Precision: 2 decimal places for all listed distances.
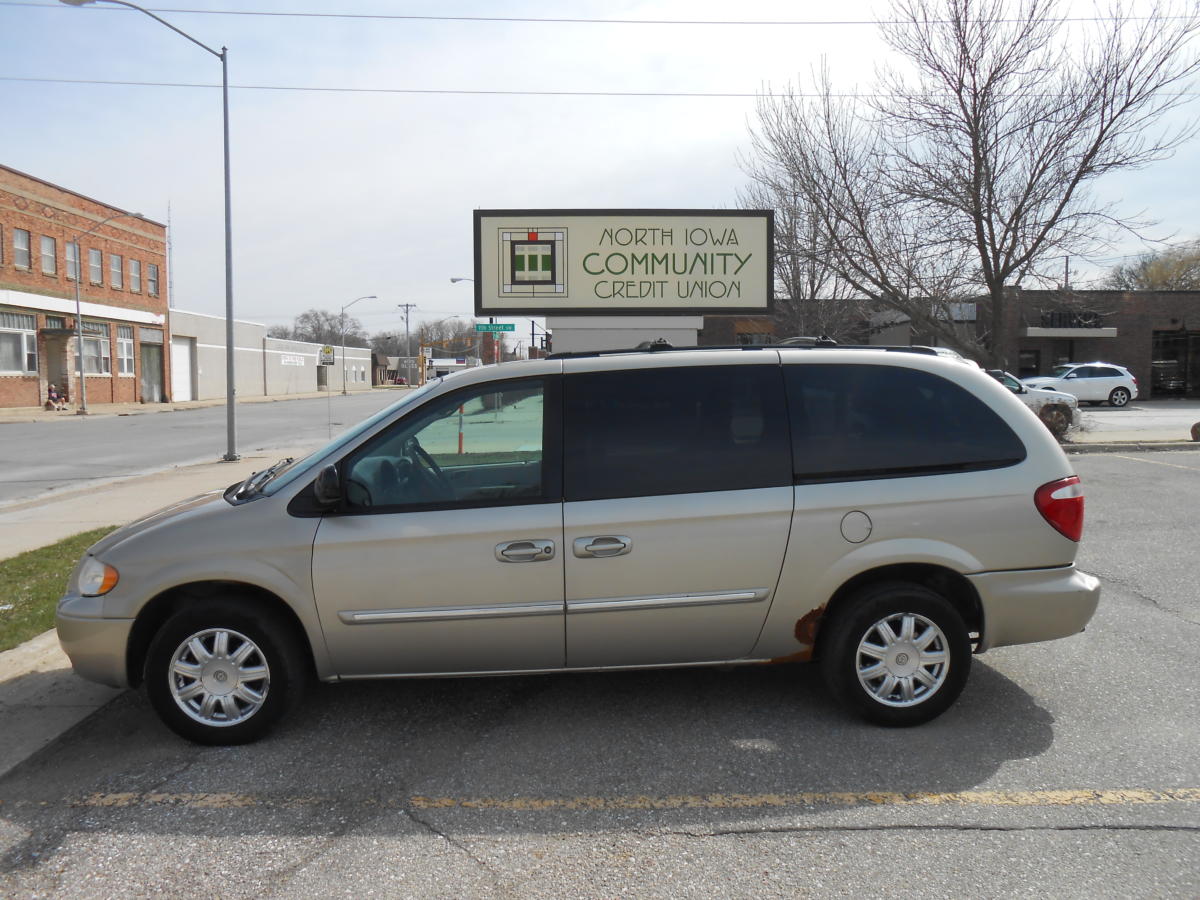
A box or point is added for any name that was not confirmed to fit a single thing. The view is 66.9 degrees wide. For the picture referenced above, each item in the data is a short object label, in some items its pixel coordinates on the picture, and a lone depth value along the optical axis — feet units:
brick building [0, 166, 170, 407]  125.18
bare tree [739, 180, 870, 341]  96.43
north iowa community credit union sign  48.80
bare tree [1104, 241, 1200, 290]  202.39
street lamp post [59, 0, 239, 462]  59.06
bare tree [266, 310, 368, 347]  419.33
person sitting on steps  125.49
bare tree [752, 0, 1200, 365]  60.95
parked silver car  65.36
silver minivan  13.69
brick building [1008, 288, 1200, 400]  139.64
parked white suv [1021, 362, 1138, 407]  117.70
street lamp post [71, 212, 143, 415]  119.07
